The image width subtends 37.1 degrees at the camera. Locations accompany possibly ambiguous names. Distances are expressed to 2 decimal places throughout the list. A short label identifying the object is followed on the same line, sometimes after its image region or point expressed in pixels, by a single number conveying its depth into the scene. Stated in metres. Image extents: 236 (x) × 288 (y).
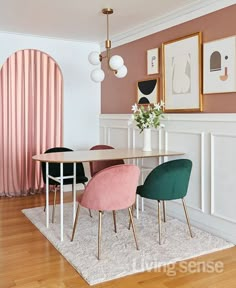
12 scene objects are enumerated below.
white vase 4.09
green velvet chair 3.21
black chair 4.17
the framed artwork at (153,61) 4.34
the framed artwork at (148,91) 4.39
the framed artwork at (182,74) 3.73
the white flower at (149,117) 3.96
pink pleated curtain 5.03
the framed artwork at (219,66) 3.30
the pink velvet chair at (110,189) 2.94
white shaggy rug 2.75
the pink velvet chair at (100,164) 4.36
